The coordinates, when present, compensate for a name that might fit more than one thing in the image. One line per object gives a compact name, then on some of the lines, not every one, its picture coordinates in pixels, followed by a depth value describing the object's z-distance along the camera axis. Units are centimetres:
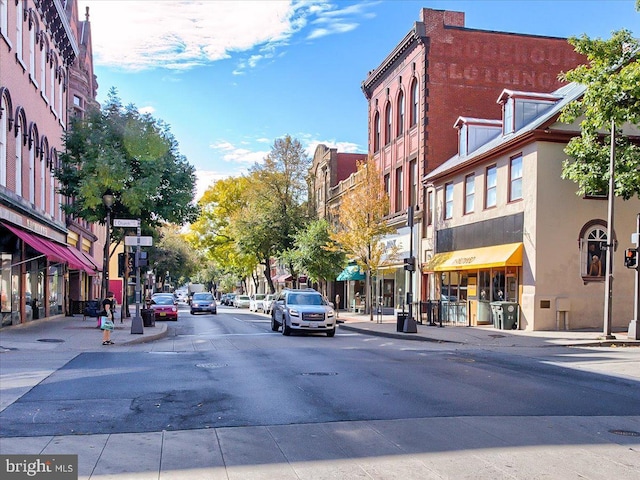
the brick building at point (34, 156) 2314
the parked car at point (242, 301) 6431
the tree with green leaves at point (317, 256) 4204
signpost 2177
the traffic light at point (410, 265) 2345
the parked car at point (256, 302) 5247
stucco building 2439
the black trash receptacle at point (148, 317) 2686
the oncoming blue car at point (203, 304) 4503
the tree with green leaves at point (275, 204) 5150
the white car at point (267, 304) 4737
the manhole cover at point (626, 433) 784
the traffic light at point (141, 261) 2336
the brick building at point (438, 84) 3466
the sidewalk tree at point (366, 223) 3447
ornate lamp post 2325
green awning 4176
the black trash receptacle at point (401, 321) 2431
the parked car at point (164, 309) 3391
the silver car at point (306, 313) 2322
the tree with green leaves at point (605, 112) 2031
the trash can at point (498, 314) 2517
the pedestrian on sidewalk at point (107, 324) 1833
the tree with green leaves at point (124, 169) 2522
